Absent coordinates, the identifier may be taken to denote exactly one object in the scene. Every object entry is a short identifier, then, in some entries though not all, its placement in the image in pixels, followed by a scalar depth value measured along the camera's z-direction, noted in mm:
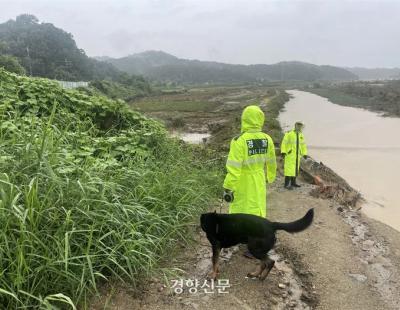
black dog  3973
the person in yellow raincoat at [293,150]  9000
